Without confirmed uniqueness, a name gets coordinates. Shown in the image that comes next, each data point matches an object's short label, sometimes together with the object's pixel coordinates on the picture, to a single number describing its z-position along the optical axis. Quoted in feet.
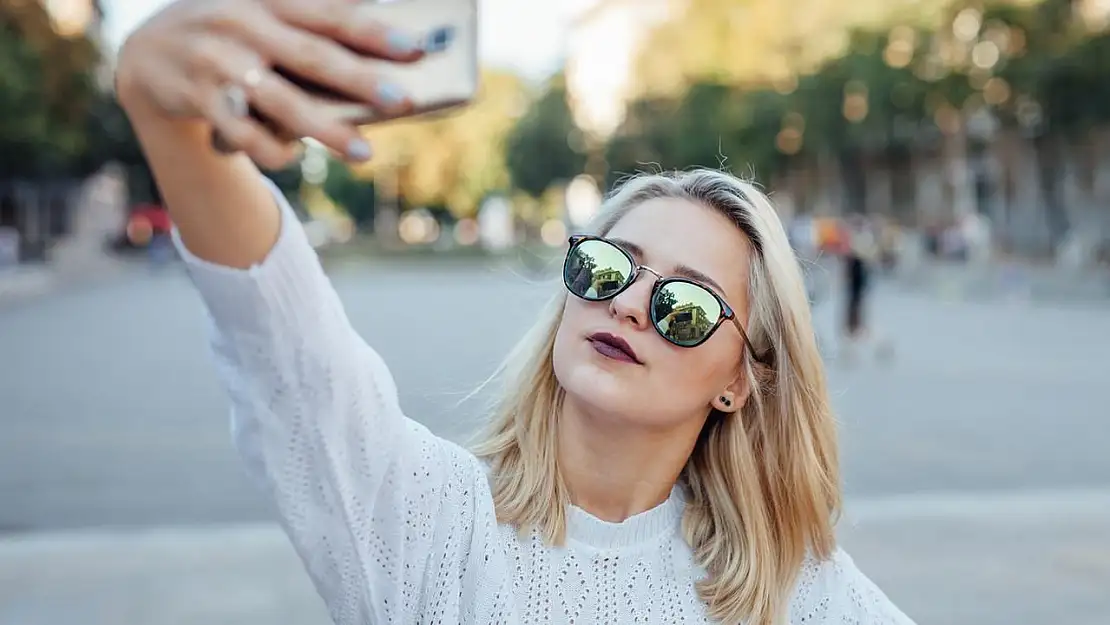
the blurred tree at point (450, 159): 209.46
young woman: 4.90
